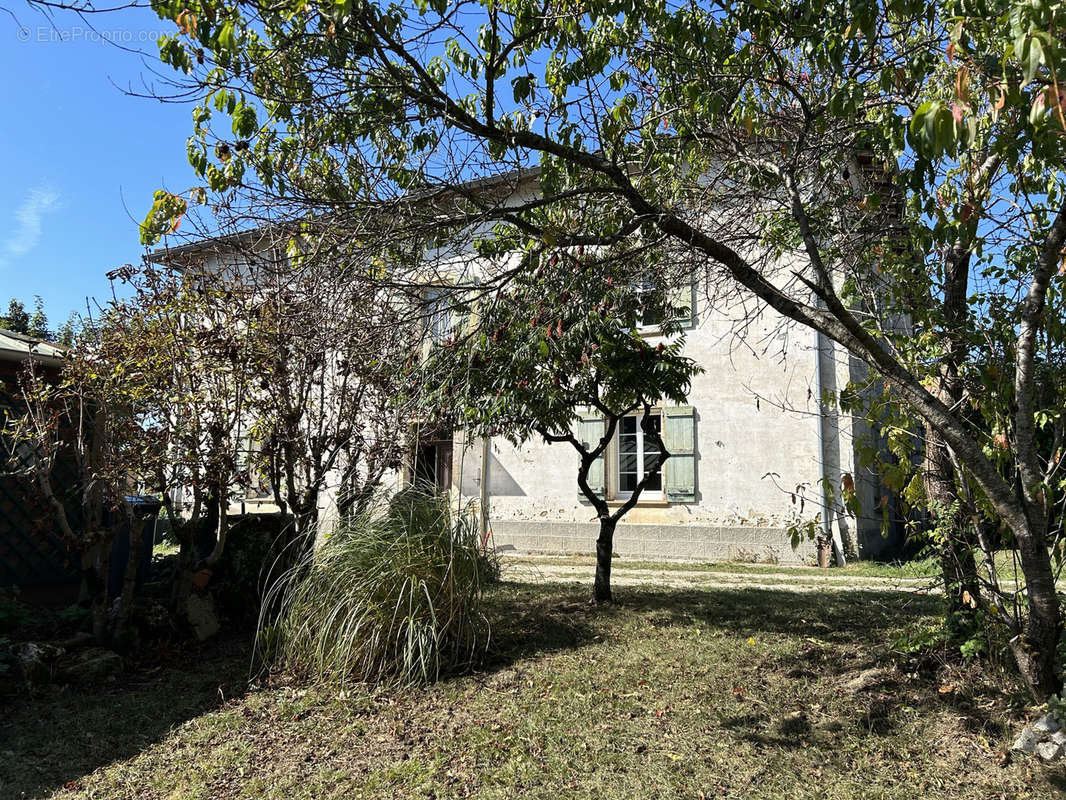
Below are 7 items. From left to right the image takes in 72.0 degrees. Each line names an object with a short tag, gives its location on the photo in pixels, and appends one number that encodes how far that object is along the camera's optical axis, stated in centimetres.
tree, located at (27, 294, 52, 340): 2536
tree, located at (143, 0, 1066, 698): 365
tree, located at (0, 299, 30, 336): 2575
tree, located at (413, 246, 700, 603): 536
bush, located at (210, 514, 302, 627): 631
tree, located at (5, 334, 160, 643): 543
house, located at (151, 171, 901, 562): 1171
